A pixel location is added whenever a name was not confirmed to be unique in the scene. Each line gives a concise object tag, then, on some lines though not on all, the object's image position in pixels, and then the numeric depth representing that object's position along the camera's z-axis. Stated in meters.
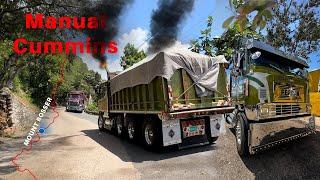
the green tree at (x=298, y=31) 14.05
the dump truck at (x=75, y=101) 31.67
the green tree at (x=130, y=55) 27.38
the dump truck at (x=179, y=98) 7.04
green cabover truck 5.05
